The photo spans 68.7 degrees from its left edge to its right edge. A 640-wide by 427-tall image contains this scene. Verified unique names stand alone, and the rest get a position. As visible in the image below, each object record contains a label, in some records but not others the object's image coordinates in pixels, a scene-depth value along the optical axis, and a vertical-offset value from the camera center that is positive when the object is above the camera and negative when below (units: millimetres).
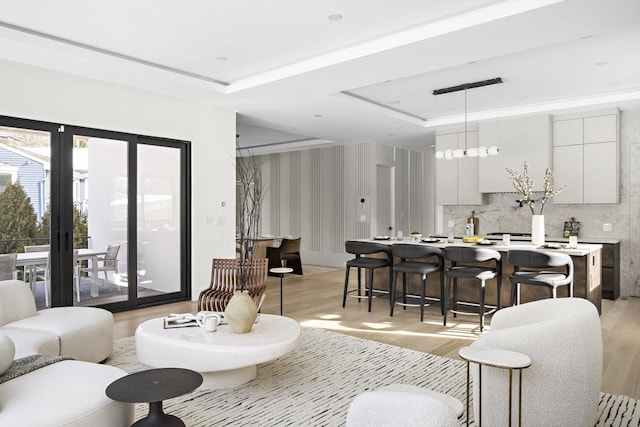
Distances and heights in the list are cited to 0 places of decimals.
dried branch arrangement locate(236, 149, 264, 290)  3132 -282
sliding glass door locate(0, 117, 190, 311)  4988 -7
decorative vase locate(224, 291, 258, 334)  3365 -732
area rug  2887 -1258
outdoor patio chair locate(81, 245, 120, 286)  5695 -597
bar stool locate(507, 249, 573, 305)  4570 -593
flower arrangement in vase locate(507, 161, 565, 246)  5559 -107
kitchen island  5098 -844
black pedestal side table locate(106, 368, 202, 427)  2168 -853
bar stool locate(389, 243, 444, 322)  5340 -635
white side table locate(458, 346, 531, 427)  2227 -723
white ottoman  1895 -836
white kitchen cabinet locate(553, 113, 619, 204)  6914 +801
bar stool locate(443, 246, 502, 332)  4977 -645
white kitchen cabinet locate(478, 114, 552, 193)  7320 +992
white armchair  2414 -853
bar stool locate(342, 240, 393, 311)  5805 -600
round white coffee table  3076 -919
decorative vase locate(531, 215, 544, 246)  5547 -226
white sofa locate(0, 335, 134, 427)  2051 -875
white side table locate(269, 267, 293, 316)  4954 -646
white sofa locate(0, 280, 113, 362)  3306 -865
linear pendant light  6069 +854
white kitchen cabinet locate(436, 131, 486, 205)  8227 +640
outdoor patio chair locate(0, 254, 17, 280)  4801 -553
